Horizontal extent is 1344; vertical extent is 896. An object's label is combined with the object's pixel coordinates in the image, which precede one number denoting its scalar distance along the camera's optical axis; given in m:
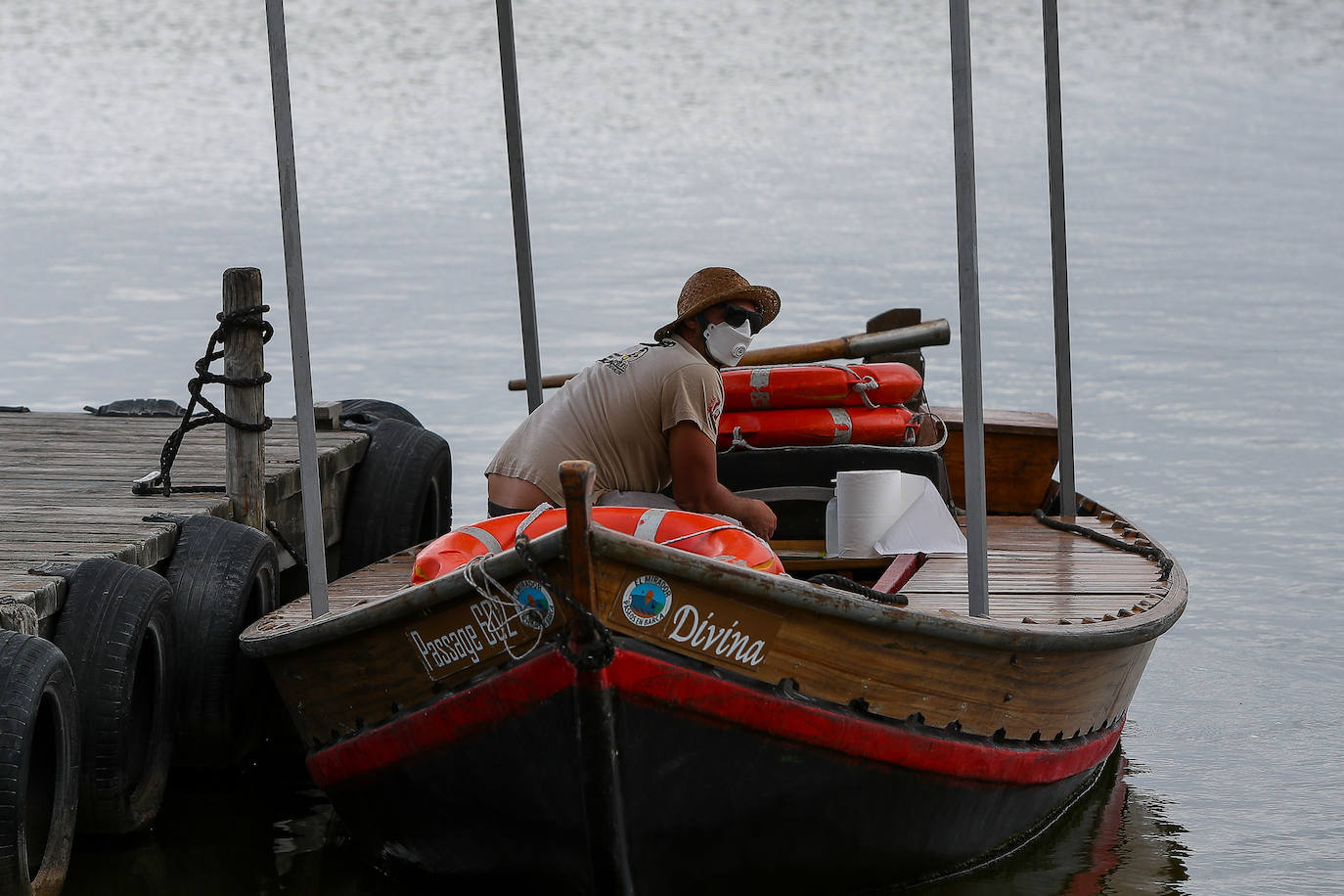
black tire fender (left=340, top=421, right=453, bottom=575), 17.55
